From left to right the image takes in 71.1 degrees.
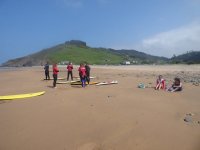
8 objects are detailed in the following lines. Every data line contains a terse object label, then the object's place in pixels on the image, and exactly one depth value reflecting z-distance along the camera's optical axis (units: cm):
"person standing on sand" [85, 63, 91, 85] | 1012
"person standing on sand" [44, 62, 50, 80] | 1279
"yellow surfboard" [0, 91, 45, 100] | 672
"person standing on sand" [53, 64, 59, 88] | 934
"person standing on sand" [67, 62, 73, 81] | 1241
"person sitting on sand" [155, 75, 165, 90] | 836
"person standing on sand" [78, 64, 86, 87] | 942
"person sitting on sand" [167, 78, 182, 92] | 795
